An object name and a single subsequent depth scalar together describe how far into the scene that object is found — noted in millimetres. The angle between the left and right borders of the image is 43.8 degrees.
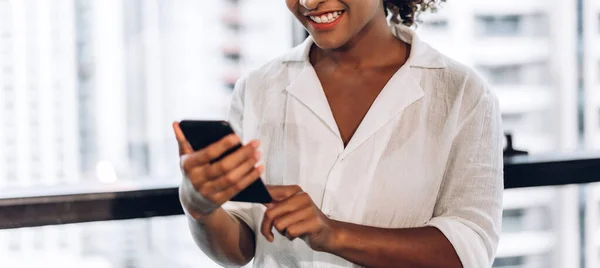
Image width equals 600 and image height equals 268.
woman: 1103
